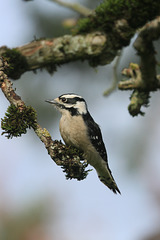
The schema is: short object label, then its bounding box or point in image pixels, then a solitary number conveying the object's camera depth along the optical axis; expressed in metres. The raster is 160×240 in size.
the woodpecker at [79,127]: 11.55
